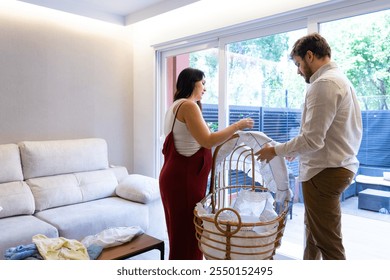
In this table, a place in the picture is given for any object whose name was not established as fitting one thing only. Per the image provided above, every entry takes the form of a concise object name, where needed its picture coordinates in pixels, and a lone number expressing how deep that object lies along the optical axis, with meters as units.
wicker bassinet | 1.32
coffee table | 2.00
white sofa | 2.52
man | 1.51
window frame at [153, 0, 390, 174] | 2.20
